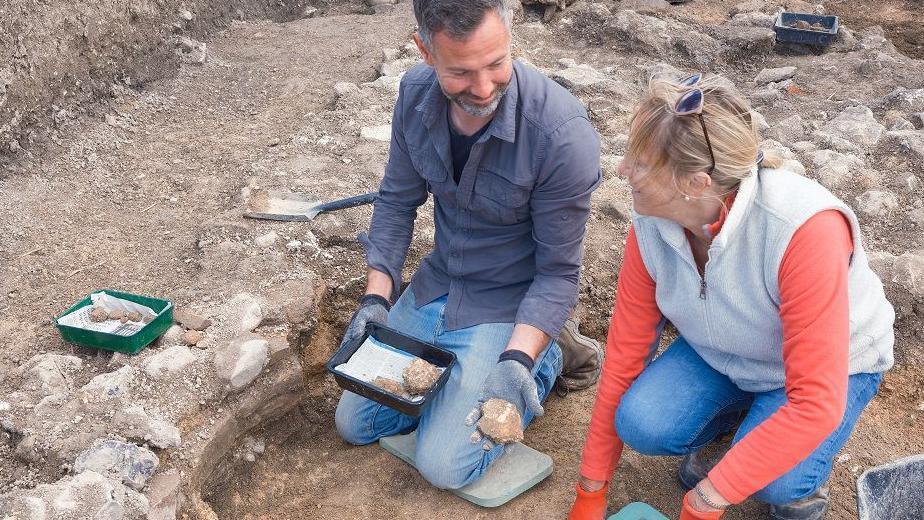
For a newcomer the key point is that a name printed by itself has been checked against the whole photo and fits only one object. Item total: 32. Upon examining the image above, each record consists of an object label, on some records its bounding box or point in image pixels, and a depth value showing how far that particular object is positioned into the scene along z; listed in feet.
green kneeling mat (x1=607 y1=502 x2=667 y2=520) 8.19
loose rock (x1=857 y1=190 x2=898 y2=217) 12.09
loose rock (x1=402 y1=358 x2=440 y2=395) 9.02
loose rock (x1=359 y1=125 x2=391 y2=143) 14.47
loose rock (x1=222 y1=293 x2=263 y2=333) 9.95
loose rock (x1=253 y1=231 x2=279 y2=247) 11.50
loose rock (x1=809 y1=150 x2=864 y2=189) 12.74
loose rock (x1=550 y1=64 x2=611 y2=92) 16.89
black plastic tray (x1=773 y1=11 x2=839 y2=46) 19.69
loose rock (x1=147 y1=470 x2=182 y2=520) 7.98
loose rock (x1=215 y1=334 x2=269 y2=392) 9.37
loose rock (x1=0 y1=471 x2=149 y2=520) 7.39
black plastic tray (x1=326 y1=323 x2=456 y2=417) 8.80
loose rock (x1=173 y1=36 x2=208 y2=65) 18.29
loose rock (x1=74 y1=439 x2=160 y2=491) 7.98
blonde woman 6.49
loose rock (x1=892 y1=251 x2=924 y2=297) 10.61
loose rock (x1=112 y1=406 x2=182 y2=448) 8.48
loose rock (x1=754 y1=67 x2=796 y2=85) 17.76
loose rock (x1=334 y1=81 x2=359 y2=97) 16.51
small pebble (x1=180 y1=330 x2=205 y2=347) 9.66
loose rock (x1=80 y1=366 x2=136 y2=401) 8.80
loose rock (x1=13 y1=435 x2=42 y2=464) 8.23
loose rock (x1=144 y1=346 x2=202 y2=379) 9.18
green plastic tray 9.40
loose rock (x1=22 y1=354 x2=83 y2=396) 9.02
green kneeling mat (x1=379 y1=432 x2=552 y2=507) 9.12
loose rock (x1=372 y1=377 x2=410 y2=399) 9.08
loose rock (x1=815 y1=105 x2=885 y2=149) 13.78
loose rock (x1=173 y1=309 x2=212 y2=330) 9.88
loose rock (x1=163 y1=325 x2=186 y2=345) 9.69
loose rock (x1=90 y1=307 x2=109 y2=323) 9.98
